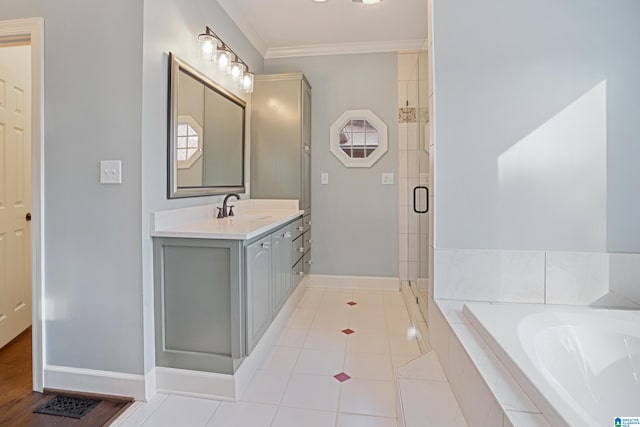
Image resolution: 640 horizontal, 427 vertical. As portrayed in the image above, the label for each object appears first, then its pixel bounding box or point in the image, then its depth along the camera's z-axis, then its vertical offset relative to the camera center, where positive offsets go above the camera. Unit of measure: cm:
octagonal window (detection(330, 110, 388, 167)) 347 +73
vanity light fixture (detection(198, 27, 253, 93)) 218 +107
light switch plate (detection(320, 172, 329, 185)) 356 +32
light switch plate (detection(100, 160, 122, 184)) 166 +18
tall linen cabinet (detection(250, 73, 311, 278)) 315 +66
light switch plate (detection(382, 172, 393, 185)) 347 +31
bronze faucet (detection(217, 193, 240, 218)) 240 -2
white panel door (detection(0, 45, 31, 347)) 221 +12
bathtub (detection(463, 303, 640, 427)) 108 -50
